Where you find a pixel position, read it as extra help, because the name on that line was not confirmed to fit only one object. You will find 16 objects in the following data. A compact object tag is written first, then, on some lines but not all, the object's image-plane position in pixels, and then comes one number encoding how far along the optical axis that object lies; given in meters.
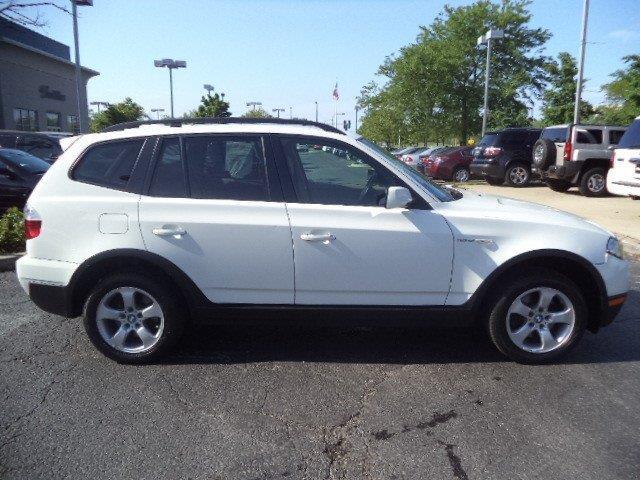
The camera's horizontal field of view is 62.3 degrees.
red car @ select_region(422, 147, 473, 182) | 19.34
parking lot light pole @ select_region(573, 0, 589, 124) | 18.50
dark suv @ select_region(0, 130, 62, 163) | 12.51
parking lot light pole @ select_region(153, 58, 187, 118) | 32.09
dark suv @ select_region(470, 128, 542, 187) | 16.55
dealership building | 33.19
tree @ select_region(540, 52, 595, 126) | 34.38
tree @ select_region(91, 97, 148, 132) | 57.16
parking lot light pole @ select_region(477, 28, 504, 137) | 23.77
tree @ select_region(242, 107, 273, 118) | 79.06
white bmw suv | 3.62
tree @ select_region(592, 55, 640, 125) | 23.20
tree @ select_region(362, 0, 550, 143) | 31.39
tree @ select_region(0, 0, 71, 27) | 25.20
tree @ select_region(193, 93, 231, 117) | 40.84
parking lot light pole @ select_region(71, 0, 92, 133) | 21.03
